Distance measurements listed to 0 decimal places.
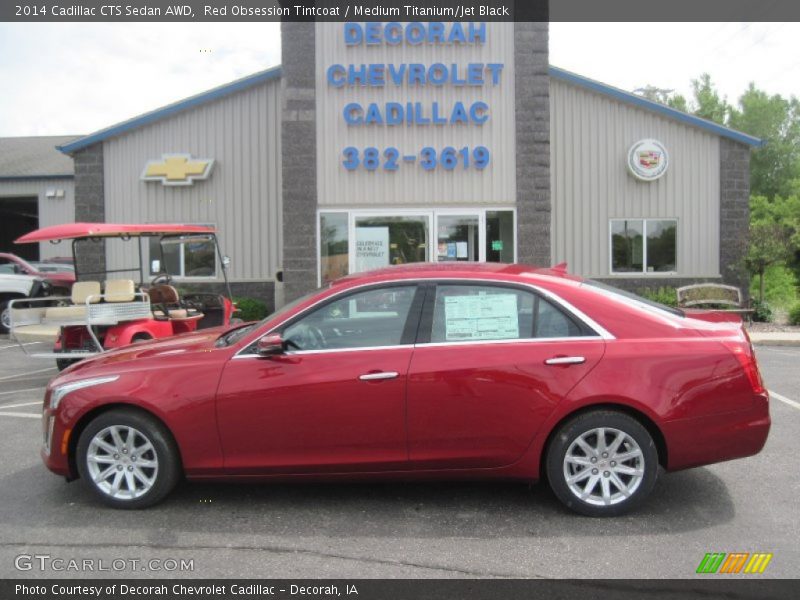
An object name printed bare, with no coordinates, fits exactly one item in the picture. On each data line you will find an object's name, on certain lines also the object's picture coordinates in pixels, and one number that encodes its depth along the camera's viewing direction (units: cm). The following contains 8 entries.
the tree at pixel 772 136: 4375
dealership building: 1365
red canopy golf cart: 893
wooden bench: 1571
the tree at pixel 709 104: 4494
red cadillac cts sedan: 455
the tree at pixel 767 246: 1566
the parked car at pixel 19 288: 1602
